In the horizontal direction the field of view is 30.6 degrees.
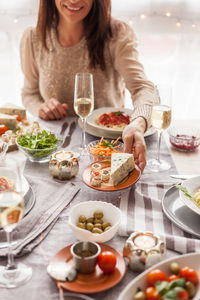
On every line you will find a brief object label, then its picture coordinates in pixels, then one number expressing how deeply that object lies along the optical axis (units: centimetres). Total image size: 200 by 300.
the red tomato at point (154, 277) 94
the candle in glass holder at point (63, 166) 159
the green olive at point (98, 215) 124
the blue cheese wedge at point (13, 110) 223
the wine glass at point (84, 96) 184
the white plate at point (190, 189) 128
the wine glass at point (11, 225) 97
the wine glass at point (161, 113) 171
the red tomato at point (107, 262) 101
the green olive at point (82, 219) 123
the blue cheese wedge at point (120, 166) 145
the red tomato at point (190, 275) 94
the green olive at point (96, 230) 118
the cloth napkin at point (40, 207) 120
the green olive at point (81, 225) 120
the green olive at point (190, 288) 91
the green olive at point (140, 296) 89
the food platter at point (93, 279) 97
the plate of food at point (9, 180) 100
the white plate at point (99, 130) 202
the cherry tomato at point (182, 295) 87
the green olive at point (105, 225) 121
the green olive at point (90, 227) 120
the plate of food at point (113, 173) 144
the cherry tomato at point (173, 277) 94
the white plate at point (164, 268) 91
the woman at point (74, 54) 238
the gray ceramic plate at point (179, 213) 125
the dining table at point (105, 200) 102
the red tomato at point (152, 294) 88
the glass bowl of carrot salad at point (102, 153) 163
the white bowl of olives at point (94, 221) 115
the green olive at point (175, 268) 99
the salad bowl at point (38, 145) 173
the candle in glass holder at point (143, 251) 104
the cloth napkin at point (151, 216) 116
